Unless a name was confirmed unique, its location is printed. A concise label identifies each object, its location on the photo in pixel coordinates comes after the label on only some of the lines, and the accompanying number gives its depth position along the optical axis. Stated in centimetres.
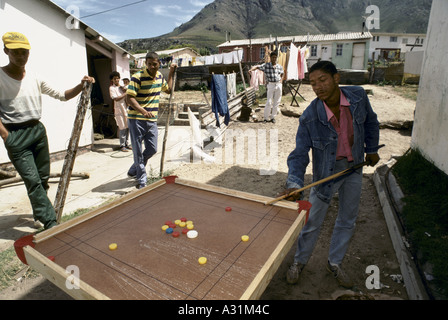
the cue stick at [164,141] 496
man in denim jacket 231
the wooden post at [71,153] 322
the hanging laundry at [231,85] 1025
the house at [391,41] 4111
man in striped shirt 426
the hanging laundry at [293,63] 1084
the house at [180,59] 2467
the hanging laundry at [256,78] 1197
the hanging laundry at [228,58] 2135
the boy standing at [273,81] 877
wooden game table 137
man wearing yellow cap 286
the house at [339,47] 2462
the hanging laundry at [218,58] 2215
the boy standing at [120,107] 708
